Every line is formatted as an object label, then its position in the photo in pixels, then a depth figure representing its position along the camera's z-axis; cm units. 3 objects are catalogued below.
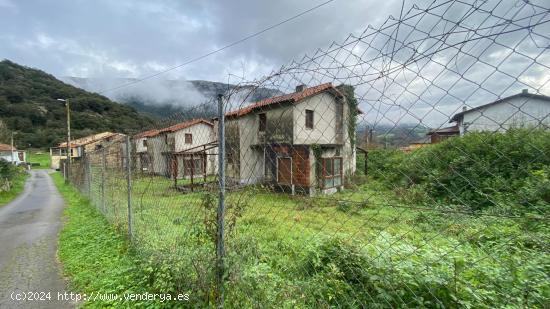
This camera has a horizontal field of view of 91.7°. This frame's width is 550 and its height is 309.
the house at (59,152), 4103
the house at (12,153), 4255
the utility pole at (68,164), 1928
